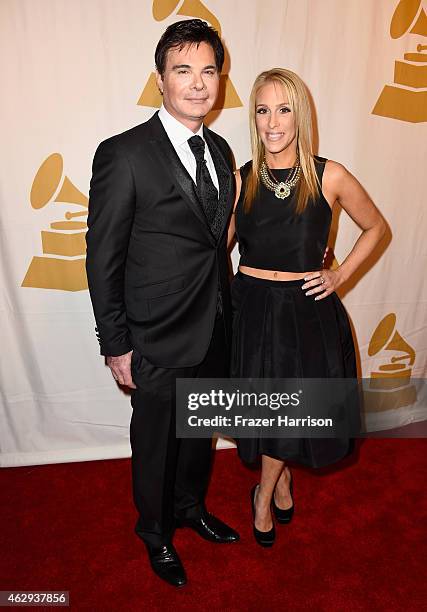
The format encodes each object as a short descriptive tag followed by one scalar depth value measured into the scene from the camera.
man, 1.74
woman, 2.00
